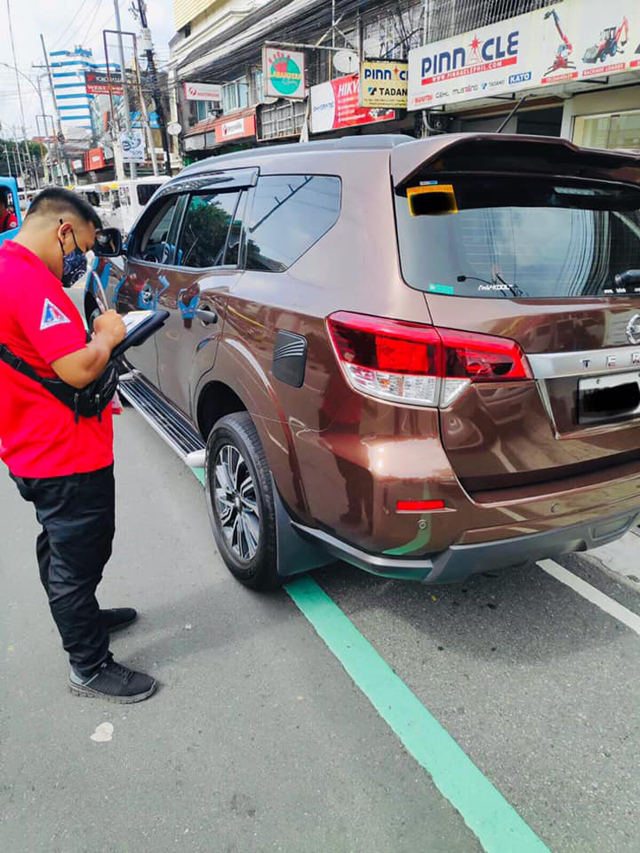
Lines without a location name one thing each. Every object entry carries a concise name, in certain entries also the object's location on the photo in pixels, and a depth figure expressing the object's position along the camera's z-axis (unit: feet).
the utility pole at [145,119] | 90.68
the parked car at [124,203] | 69.88
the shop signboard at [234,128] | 64.11
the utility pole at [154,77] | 86.33
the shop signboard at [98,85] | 103.04
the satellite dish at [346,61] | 42.04
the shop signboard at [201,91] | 73.26
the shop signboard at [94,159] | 158.58
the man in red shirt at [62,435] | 5.94
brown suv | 6.28
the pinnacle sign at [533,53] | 23.03
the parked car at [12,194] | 36.63
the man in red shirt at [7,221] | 24.28
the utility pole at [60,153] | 149.85
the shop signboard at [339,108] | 39.75
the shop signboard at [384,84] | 34.86
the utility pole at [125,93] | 85.97
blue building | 346.54
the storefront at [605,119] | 27.48
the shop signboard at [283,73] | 45.98
